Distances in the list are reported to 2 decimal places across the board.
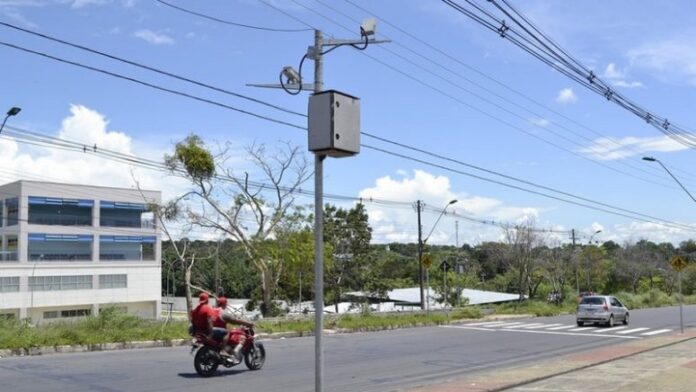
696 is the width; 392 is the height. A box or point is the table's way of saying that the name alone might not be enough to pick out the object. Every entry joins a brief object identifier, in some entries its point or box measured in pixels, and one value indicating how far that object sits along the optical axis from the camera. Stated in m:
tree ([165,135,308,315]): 34.22
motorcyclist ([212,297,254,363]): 14.64
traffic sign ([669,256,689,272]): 29.41
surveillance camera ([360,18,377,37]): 7.90
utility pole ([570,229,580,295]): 84.88
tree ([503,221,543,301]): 58.81
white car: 33.88
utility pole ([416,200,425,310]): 55.66
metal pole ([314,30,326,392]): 6.43
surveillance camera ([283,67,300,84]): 7.20
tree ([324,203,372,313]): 76.44
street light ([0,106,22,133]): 25.66
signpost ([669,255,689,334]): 29.39
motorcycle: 14.12
